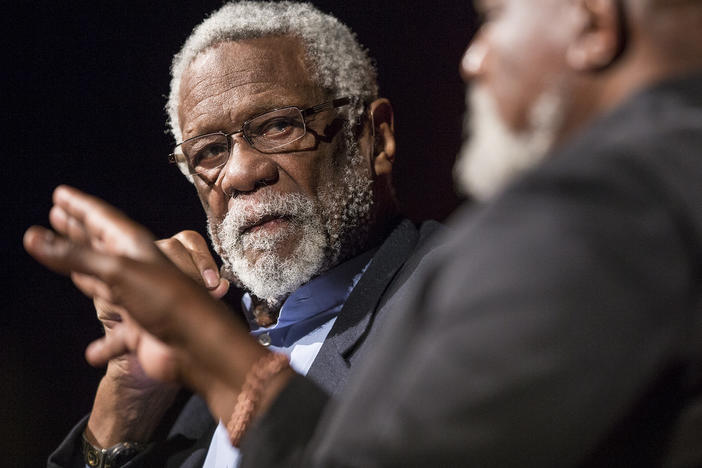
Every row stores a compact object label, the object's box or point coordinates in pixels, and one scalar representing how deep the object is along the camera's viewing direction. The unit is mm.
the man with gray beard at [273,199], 3334
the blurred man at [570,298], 1824
